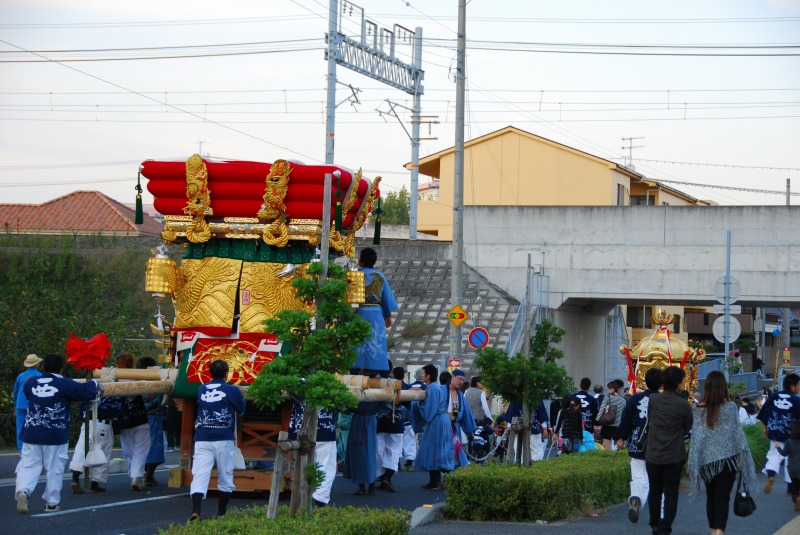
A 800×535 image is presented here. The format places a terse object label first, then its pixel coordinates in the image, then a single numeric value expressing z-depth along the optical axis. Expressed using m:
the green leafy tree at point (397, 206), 90.31
